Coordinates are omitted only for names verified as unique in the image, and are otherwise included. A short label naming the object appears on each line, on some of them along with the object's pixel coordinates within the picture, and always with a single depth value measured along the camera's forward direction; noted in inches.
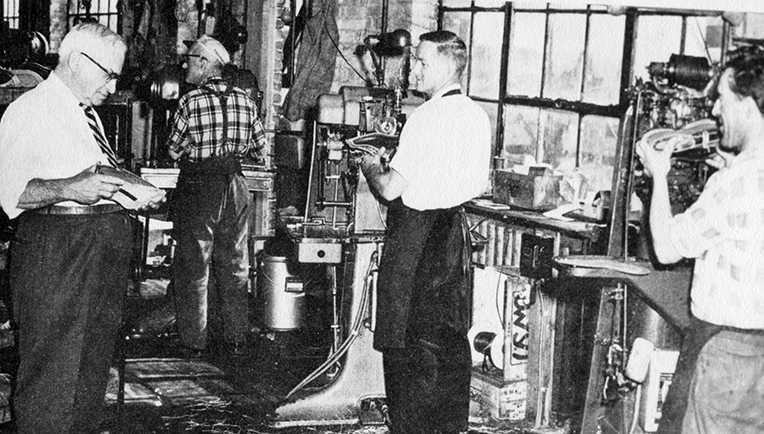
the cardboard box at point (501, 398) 179.5
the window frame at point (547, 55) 167.2
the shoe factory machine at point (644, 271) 115.1
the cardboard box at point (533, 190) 186.5
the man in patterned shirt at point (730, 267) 98.3
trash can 231.1
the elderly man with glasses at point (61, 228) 121.8
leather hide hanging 251.3
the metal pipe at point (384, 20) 246.7
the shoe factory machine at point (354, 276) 170.2
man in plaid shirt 210.5
